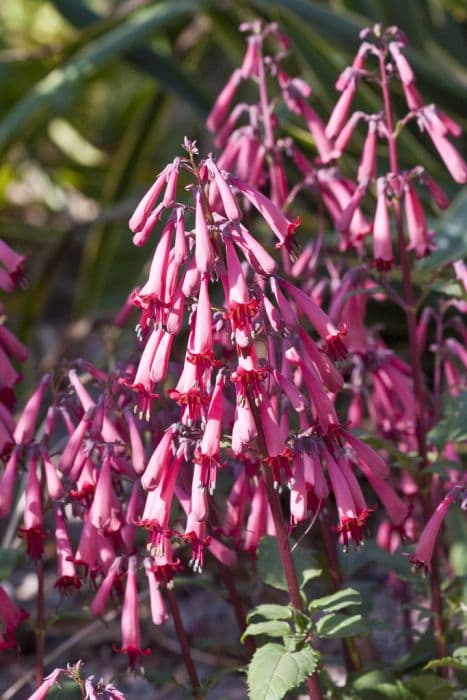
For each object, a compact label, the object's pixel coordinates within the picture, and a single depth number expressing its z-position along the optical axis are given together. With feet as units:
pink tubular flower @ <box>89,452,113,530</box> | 13.00
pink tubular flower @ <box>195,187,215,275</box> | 11.24
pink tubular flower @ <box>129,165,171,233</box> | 12.00
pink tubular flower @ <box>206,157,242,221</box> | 11.43
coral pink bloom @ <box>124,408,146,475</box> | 13.51
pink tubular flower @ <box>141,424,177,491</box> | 12.21
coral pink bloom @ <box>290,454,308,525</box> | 11.89
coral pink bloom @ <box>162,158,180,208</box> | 11.66
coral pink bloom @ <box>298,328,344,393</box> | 12.30
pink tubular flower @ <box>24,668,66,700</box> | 11.57
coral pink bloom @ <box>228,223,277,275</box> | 11.58
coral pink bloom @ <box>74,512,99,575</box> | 13.52
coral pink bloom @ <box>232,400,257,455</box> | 11.28
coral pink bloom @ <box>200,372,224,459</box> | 11.43
